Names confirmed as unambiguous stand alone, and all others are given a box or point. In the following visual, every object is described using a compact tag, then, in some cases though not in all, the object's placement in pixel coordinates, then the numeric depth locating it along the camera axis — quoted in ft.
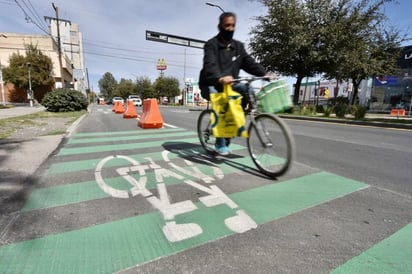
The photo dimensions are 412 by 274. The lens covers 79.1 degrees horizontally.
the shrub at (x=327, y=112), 56.73
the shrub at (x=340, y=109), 53.28
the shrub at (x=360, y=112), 48.80
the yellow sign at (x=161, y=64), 228.22
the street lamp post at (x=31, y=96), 83.30
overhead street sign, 93.15
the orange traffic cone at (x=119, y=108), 58.68
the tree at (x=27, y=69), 106.42
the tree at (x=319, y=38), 60.34
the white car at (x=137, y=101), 116.67
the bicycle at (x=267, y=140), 10.11
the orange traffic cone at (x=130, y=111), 41.67
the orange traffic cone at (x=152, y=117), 27.55
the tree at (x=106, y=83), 400.26
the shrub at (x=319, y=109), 66.41
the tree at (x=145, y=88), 209.97
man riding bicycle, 11.54
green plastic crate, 10.09
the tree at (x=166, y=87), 198.08
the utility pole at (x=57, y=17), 70.90
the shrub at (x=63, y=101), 52.21
